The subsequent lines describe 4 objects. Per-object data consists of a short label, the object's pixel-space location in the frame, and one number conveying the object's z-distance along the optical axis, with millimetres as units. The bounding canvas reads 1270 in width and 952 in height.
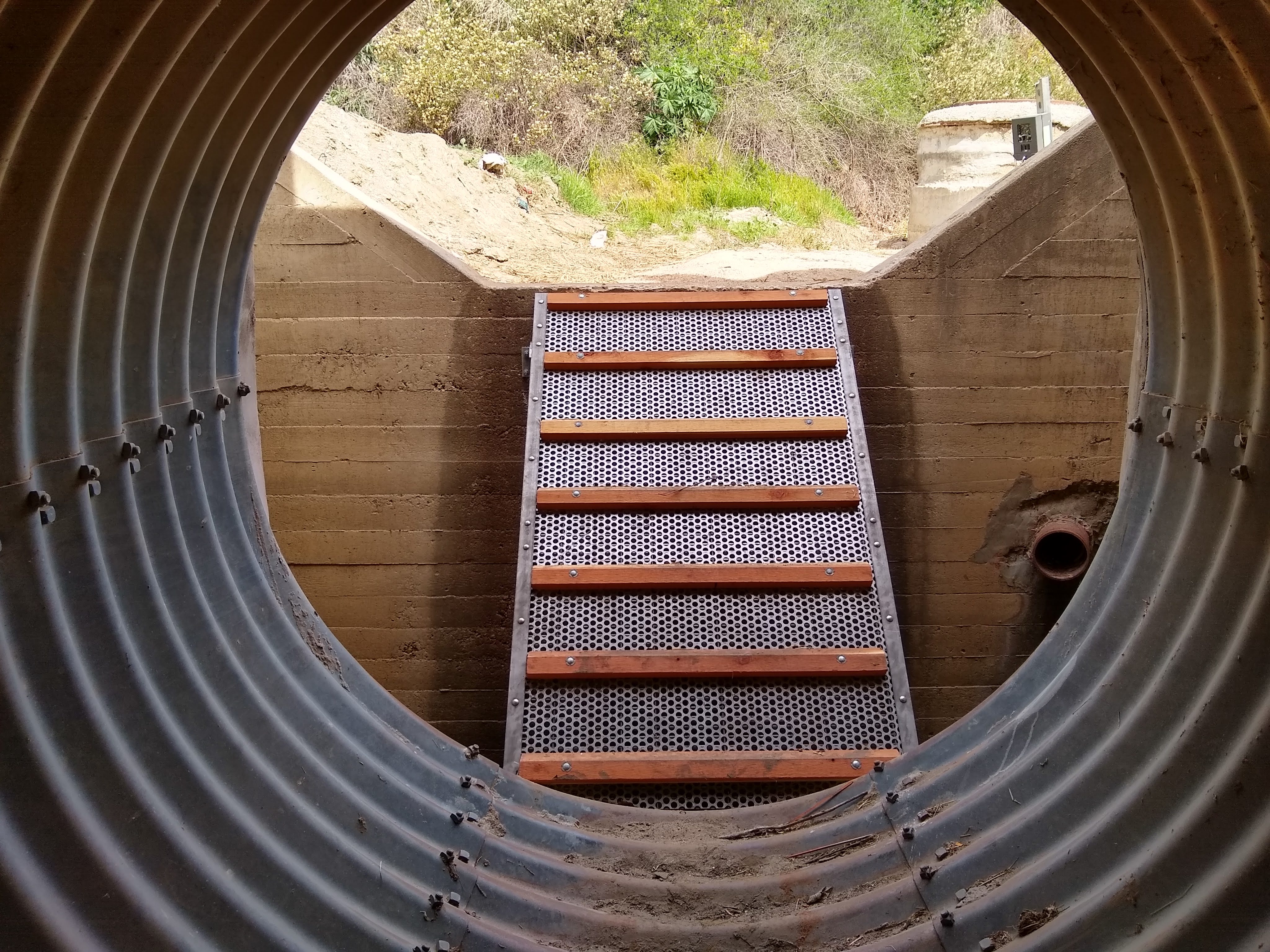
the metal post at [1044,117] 9500
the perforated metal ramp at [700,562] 4418
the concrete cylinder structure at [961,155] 11055
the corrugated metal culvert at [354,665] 2342
